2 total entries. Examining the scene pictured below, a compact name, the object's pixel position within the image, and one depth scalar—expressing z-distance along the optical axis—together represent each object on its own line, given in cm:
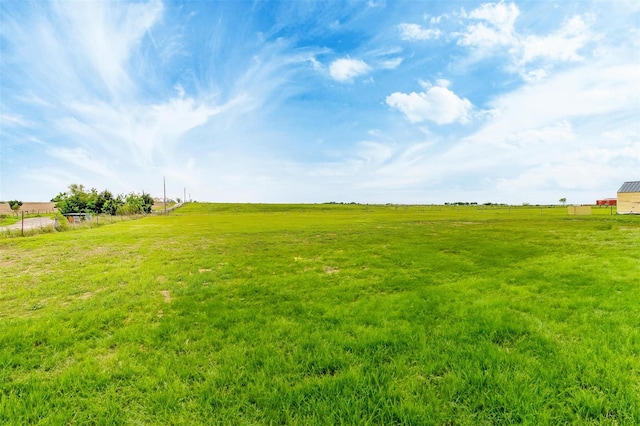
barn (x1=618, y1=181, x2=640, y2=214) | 5019
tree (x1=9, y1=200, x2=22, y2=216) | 9781
